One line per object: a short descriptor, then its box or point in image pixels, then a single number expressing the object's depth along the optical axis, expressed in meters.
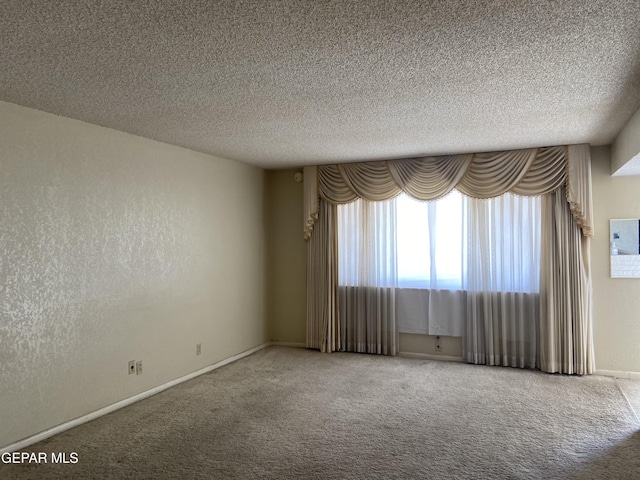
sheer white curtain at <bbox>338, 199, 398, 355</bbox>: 5.95
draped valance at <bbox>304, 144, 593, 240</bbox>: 5.02
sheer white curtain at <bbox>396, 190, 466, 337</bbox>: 5.67
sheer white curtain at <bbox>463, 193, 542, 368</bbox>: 5.28
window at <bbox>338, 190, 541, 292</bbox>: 5.33
